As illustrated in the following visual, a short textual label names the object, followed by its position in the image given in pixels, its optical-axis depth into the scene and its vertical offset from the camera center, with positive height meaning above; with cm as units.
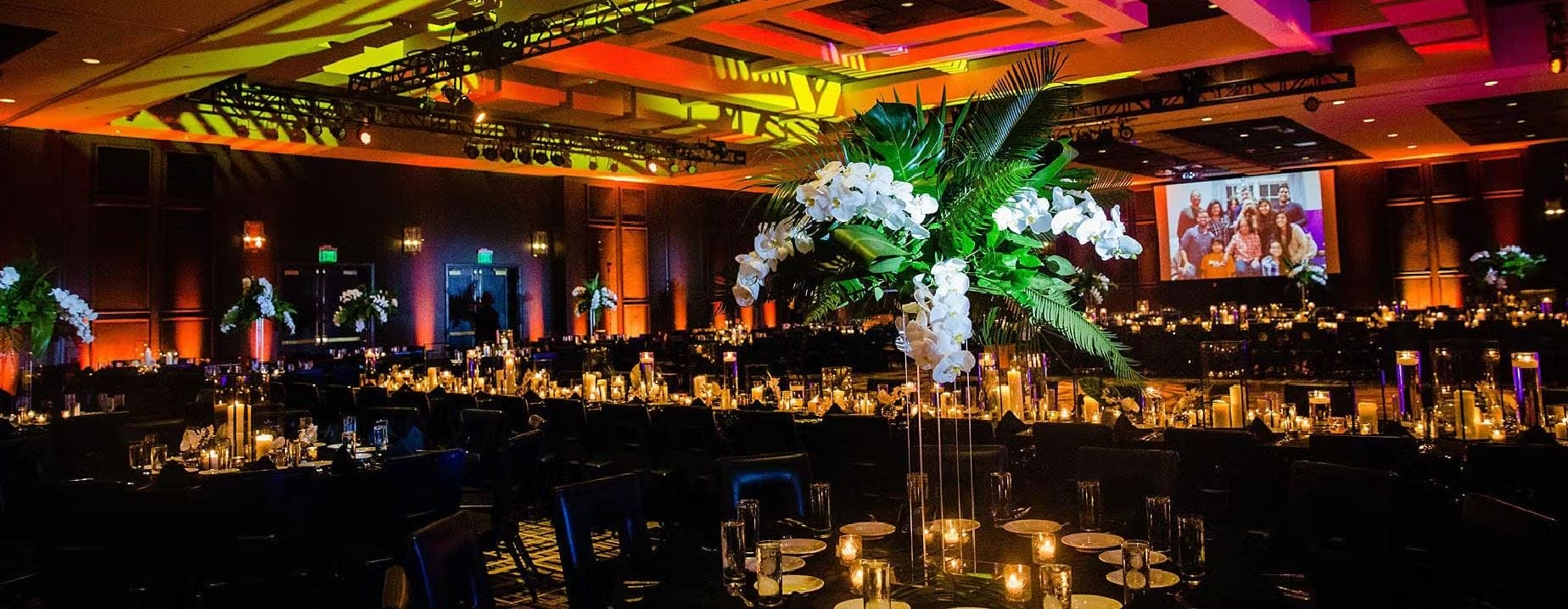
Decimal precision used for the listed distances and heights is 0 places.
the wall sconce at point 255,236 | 1277 +171
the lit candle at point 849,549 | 255 -48
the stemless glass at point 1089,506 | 294 -45
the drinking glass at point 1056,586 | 204 -47
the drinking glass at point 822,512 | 300 -45
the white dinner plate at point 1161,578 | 238 -55
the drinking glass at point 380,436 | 538 -33
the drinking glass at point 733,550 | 247 -45
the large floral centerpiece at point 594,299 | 1588 +99
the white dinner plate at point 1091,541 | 277 -53
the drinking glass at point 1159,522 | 265 -46
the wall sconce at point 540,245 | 1602 +184
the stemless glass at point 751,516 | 260 -39
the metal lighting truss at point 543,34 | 752 +248
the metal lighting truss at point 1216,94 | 1045 +259
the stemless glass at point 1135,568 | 223 -48
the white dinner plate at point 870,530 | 299 -51
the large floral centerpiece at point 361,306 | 1225 +77
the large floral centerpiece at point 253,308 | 1045 +69
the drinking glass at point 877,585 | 209 -46
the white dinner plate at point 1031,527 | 291 -51
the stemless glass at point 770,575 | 227 -47
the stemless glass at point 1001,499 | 305 -44
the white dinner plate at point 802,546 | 280 -52
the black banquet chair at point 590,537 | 288 -55
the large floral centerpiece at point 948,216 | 208 +27
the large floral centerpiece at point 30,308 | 838 +62
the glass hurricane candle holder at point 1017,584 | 219 -49
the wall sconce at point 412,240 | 1422 +176
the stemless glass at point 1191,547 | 244 -48
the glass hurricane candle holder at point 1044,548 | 243 -47
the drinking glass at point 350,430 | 526 -29
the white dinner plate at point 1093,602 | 224 -56
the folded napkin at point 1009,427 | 494 -37
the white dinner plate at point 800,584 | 245 -54
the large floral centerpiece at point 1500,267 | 1530 +89
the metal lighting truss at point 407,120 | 1025 +277
